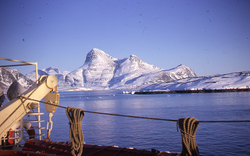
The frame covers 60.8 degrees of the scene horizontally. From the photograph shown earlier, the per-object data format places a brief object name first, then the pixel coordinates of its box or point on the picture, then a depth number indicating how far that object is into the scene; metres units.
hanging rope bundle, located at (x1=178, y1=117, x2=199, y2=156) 4.43
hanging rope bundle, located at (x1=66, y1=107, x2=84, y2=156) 5.49
